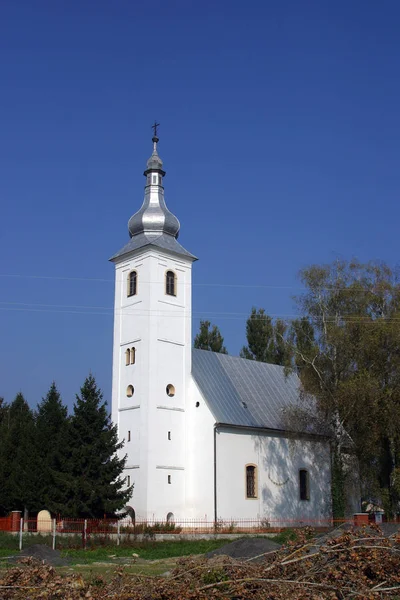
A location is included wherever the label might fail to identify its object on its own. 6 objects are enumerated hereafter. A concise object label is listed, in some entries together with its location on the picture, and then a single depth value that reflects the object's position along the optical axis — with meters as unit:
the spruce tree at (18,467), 30.25
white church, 31.61
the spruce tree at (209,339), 55.56
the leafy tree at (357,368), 28.09
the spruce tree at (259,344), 54.59
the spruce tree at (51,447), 27.55
